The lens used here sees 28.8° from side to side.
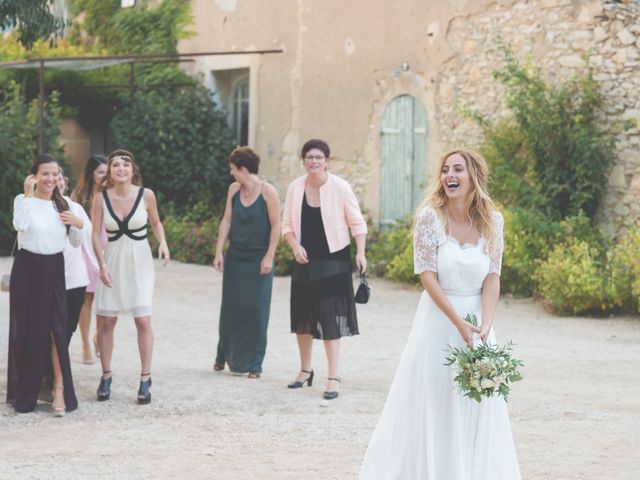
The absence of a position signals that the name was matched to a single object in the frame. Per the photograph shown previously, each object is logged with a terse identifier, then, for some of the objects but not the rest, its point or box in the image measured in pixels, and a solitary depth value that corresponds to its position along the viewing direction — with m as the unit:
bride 5.19
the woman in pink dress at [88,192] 9.17
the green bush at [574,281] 11.59
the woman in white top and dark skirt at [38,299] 7.43
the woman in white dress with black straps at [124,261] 7.82
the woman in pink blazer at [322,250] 8.14
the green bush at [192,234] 16.44
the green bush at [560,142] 12.84
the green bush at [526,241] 12.68
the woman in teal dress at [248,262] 8.68
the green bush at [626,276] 11.51
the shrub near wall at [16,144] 16.75
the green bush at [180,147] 17.59
